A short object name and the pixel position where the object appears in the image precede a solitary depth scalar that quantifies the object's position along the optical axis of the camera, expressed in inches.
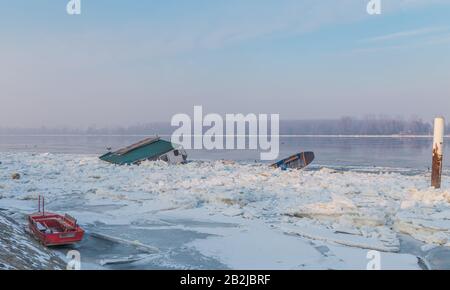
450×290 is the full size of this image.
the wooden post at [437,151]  629.3
